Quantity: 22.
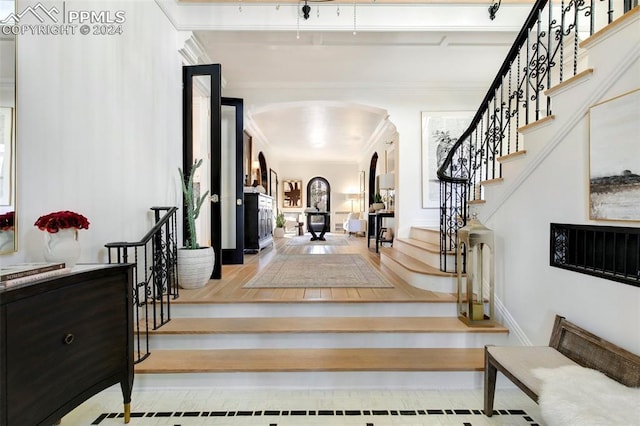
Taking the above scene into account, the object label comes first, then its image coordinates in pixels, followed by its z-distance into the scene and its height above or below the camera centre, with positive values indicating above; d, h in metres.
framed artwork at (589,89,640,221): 1.49 +0.28
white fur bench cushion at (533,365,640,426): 1.17 -0.79
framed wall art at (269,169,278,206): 10.16 +0.96
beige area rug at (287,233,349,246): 7.51 -0.81
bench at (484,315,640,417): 1.45 -0.81
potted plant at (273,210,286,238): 9.70 -0.55
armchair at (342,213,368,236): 9.47 -0.45
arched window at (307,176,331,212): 12.59 +0.79
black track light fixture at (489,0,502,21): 3.07 +2.06
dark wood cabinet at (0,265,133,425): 1.15 -0.59
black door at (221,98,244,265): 4.52 +0.45
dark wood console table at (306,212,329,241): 8.62 -0.45
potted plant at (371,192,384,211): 6.46 +0.13
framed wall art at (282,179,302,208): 12.46 +0.66
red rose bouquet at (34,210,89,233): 1.57 -0.06
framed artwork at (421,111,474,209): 5.13 +1.21
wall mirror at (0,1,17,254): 1.56 +0.38
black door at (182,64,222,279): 3.31 +0.83
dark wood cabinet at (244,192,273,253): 5.59 -0.19
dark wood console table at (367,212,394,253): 5.66 -0.21
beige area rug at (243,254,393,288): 3.20 -0.77
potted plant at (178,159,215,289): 2.94 -0.48
